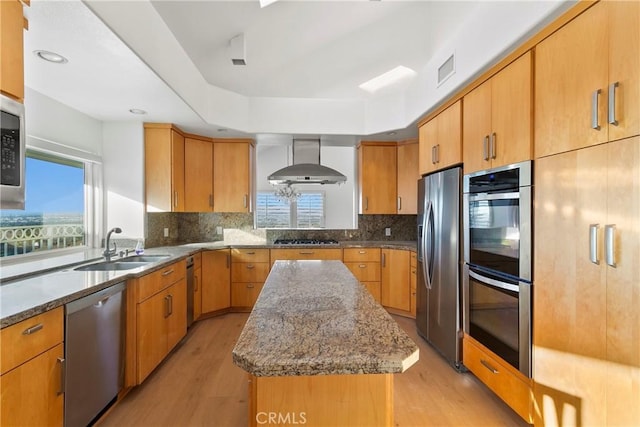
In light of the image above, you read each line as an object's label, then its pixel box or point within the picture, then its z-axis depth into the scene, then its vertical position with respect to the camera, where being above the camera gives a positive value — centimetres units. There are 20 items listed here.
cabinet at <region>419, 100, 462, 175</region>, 235 +67
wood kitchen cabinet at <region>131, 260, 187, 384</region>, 207 -84
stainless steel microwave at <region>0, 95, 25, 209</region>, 122 +26
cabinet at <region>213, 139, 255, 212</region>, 379 +52
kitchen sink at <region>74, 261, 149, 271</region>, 220 -44
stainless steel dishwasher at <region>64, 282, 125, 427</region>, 150 -83
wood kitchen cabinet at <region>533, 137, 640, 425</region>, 114 -33
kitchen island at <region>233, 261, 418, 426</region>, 78 -42
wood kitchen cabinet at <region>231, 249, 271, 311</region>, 361 -76
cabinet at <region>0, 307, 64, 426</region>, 115 -70
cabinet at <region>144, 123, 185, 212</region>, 316 +52
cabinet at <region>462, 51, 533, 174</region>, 165 +63
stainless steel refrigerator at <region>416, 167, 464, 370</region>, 231 -43
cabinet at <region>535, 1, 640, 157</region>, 113 +61
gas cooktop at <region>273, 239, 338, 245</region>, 380 -39
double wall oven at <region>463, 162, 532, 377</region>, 164 -30
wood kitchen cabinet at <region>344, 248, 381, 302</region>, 367 -65
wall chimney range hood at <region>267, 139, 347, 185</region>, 337 +45
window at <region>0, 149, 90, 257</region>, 215 +1
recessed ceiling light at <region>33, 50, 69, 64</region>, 171 +97
